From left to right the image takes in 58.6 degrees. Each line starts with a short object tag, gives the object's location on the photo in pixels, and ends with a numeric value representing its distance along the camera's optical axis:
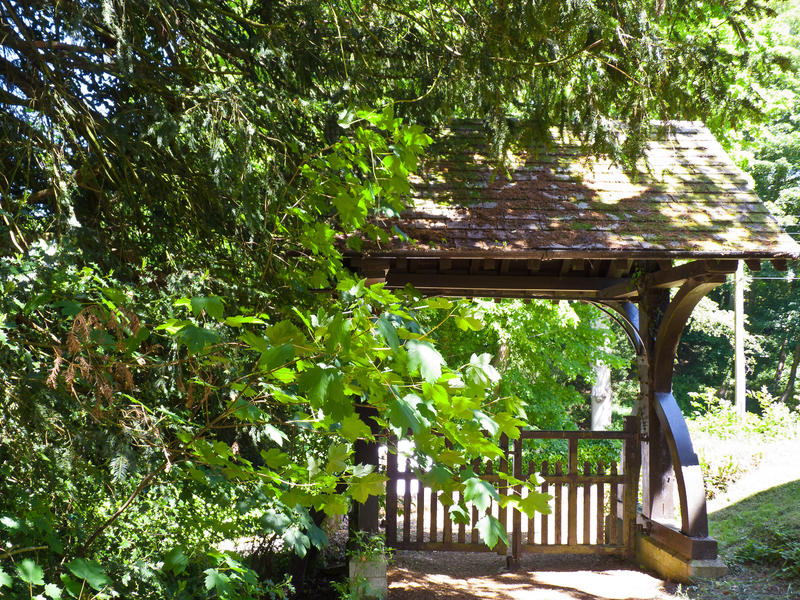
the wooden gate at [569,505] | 7.24
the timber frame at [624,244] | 5.89
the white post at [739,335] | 21.50
